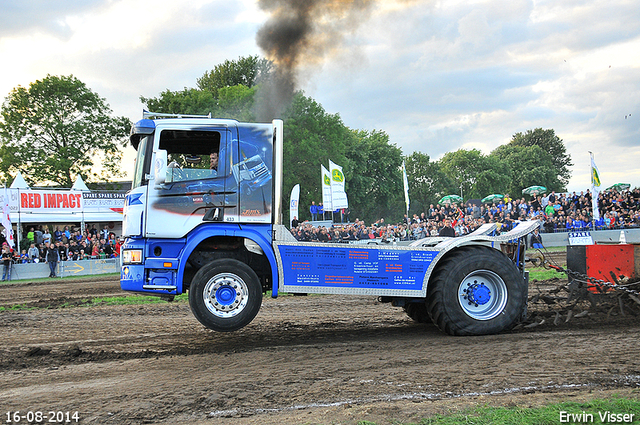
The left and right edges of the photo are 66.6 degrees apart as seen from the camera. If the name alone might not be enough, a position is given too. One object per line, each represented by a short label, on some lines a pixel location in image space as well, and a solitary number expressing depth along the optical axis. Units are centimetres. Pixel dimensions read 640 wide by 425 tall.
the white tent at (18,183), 2793
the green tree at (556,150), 8844
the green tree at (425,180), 7775
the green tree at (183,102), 4061
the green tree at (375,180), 6212
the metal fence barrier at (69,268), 2236
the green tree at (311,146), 3884
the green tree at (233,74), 4875
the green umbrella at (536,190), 4236
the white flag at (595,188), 2380
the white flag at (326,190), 2335
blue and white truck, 660
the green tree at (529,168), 8144
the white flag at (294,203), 2266
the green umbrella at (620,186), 3531
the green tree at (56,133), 3906
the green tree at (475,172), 7906
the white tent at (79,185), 3110
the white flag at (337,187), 2322
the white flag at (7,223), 2219
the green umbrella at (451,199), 3813
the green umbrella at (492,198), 4059
